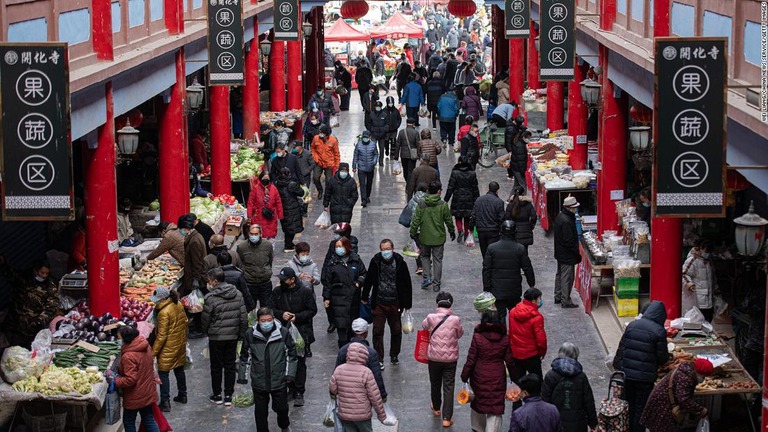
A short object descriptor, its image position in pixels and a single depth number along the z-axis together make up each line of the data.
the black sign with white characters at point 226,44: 23.45
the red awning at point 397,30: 50.59
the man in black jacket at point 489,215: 21.03
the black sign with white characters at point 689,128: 12.61
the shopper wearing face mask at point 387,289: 17.08
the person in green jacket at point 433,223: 20.61
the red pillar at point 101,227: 17.00
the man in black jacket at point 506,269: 17.59
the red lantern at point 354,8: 43.97
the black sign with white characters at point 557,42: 23.42
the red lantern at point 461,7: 44.28
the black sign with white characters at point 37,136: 12.95
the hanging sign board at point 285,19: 32.56
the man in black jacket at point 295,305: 16.11
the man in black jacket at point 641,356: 14.06
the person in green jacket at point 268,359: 14.31
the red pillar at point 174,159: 22.45
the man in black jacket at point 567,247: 19.52
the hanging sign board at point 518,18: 32.09
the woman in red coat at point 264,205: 23.06
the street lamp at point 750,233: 12.91
